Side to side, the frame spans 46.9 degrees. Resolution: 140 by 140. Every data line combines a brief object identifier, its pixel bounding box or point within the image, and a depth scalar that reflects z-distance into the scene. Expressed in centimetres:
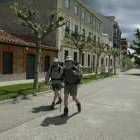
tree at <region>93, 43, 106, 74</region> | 1973
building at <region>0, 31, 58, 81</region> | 1142
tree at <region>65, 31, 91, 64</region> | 1523
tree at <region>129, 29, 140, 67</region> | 3451
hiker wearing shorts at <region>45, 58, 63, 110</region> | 543
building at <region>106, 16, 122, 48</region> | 4469
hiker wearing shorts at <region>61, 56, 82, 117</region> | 483
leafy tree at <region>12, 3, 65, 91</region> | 836
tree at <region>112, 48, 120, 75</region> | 2490
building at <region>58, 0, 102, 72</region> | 1707
